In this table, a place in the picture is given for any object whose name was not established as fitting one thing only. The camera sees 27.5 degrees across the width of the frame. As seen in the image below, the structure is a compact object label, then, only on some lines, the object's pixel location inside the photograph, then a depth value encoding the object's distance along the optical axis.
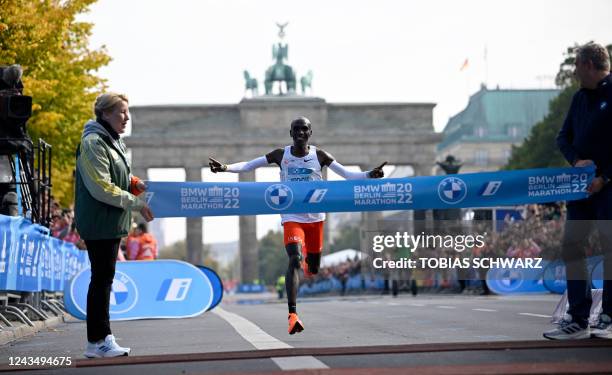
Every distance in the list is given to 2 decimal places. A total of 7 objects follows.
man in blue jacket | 9.10
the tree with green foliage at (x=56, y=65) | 27.14
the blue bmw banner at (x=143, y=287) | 16.62
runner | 10.62
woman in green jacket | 8.63
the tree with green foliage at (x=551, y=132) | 72.50
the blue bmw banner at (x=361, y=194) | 10.43
